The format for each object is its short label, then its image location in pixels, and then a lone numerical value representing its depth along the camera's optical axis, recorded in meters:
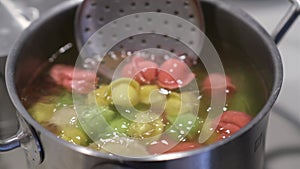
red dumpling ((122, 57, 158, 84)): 0.66
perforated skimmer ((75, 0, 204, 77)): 0.67
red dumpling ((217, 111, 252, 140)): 0.60
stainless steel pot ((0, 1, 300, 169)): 0.51
